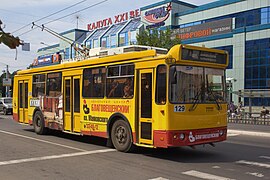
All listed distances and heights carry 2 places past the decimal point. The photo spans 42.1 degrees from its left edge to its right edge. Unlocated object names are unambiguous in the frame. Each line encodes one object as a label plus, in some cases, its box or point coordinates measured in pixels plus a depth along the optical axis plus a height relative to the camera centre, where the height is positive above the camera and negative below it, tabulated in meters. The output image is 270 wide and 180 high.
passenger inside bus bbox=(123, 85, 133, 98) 9.89 -0.05
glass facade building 41.81 +8.12
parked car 32.56 -1.41
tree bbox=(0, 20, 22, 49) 3.84 +0.55
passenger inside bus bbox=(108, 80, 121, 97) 10.41 +0.01
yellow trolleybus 8.86 -0.21
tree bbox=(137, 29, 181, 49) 33.09 +4.90
